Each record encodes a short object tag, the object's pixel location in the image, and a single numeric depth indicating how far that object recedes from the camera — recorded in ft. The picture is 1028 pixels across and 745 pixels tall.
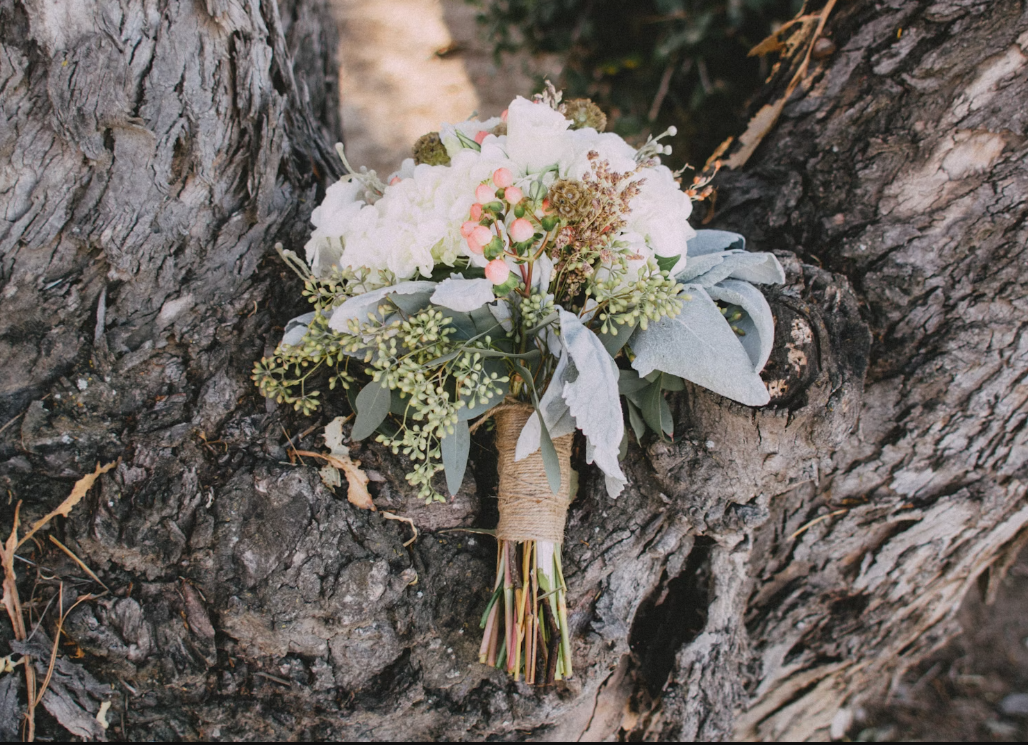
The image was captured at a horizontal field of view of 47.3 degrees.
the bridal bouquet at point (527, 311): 2.45
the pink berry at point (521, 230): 2.37
